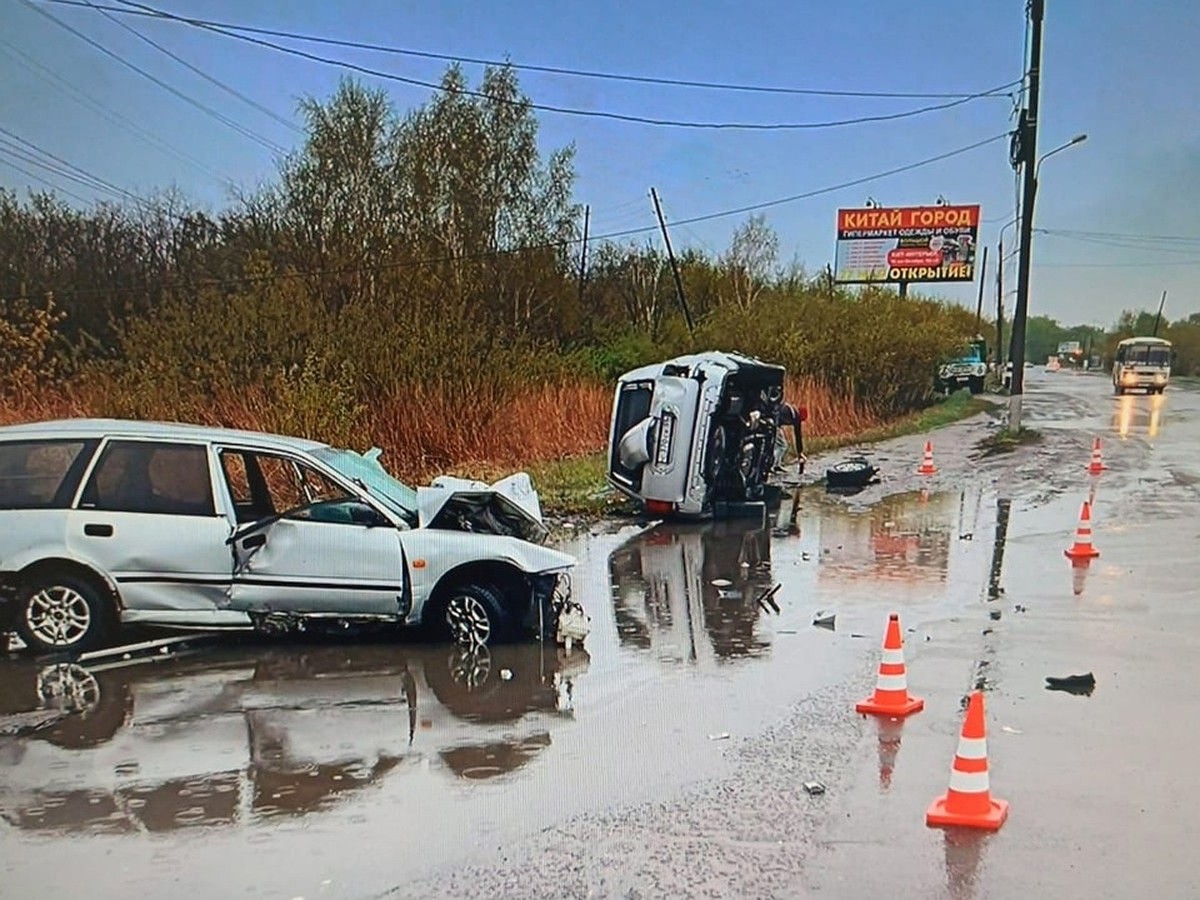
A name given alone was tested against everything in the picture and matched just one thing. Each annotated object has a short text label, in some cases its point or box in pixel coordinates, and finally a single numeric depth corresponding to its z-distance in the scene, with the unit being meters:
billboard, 55.78
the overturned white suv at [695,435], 15.56
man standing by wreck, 18.68
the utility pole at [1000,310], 66.44
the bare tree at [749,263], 40.47
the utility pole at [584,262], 37.41
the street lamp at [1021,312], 25.33
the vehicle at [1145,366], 47.69
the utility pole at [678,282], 34.62
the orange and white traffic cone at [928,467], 21.30
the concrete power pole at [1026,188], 24.78
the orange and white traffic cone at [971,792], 4.96
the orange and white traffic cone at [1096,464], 19.91
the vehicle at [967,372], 45.69
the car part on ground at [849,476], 19.59
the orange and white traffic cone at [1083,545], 12.26
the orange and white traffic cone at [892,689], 6.73
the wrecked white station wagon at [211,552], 7.82
